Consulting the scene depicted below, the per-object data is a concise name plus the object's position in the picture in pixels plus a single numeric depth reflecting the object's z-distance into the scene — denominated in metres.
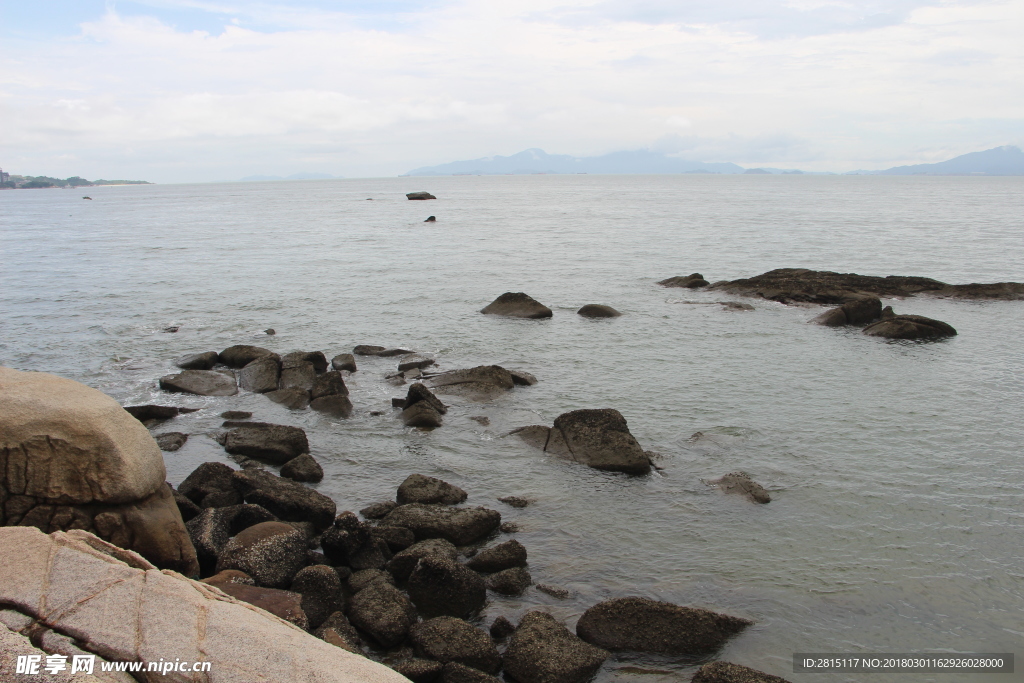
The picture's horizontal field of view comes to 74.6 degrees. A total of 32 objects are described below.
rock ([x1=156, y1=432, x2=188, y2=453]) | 13.44
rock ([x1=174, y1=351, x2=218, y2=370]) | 19.08
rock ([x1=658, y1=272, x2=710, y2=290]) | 31.66
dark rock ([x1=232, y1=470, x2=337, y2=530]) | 10.23
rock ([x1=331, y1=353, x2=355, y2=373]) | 19.00
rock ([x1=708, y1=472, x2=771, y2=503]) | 11.32
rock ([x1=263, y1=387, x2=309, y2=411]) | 16.30
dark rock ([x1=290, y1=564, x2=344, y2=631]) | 7.97
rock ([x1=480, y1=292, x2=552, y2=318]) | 25.38
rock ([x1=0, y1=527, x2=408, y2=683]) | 4.79
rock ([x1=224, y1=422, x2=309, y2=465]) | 13.09
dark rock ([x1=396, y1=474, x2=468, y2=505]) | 11.05
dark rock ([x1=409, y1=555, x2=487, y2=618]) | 8.34
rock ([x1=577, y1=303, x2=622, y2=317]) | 25.58
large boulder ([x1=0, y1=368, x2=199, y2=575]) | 7.71
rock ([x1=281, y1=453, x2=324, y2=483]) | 12.14
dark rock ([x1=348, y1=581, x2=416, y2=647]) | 7.70
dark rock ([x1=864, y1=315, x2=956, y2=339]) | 21.89
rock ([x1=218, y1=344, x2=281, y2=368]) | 19.22
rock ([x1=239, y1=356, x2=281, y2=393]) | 17.42
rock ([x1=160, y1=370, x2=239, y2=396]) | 17.16
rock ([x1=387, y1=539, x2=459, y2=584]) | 9.06
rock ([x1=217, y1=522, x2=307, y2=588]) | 8.34
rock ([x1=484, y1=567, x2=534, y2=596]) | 8.84
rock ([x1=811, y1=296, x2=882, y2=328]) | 23.77
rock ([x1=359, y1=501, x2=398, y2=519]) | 10.81
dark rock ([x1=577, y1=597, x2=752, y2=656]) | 7.80
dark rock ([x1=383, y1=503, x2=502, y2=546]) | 9.95
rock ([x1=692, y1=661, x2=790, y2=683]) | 6.86
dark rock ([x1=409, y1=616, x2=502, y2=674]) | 7.32
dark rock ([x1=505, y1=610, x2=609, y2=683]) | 7.21
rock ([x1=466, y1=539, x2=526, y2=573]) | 9.29
